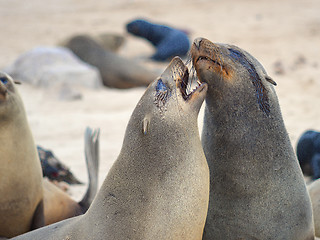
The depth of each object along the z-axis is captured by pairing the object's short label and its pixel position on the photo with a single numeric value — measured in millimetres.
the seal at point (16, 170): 6945
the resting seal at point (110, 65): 17828
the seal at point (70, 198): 7650
